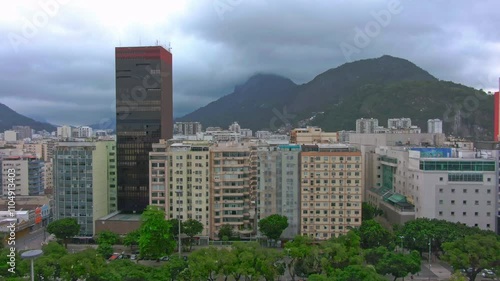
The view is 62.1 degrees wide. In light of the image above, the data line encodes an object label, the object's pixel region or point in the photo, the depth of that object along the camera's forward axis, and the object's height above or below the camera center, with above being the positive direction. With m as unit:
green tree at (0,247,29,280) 17.45 -5.69
